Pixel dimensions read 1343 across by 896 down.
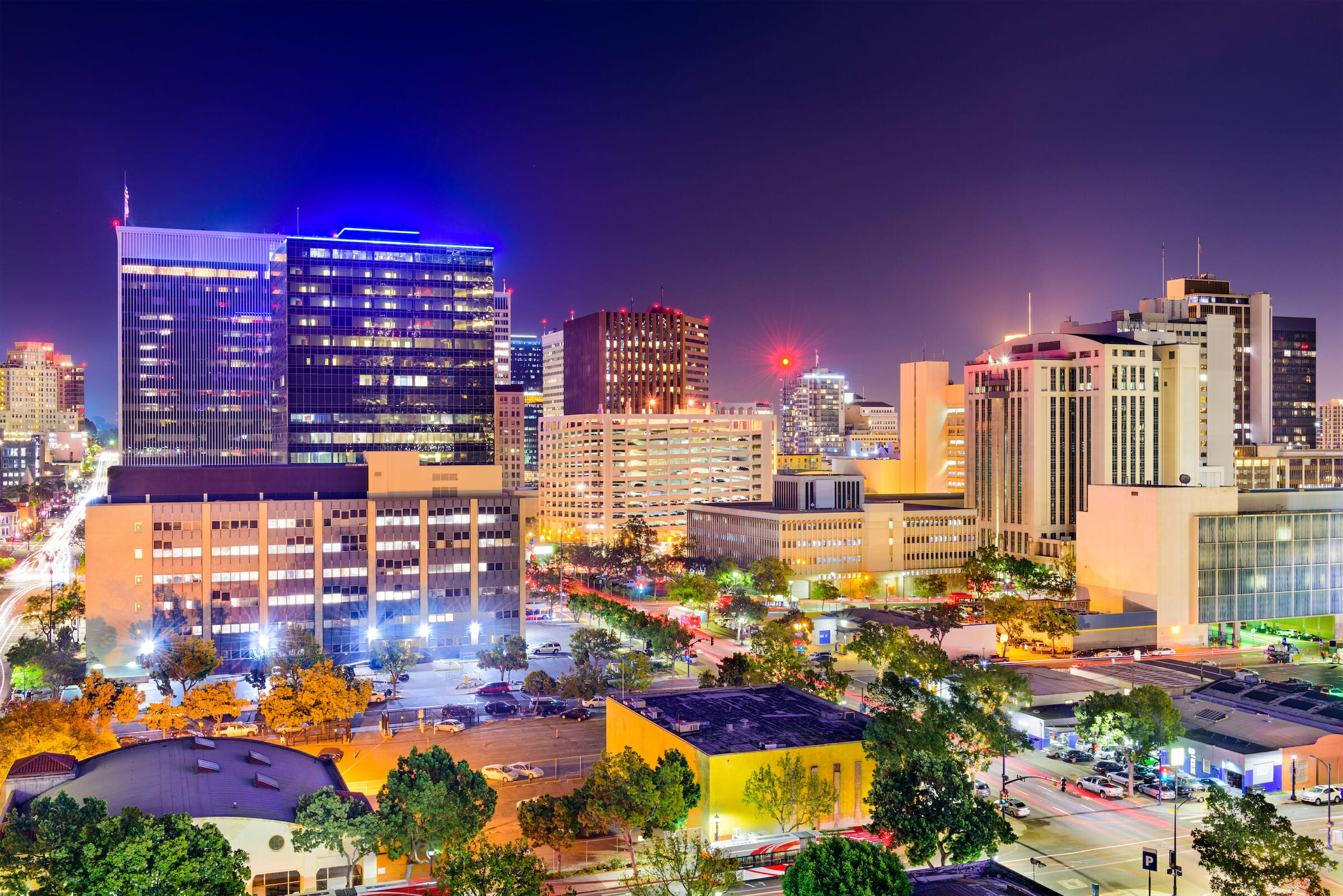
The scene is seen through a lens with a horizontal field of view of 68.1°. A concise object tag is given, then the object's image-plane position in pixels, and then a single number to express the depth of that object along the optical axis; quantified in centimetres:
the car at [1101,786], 6169
